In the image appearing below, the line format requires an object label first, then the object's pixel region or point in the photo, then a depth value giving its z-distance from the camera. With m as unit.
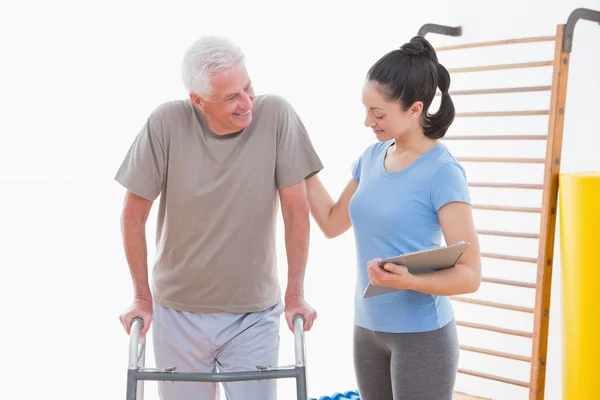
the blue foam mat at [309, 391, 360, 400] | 3.79
